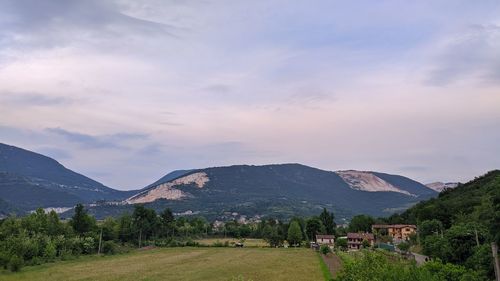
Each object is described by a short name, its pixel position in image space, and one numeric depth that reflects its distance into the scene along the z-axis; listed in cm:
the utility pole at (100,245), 9291
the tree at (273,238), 12150
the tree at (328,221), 13950
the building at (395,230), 13338
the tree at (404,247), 8510
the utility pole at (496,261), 3001
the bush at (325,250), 9272
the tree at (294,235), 12092
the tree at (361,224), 14950
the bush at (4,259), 6003
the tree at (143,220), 11972
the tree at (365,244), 10502
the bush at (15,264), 5891
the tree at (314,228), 13388
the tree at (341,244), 10866
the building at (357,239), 11850
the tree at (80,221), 10419
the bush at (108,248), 9494
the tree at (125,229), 11762
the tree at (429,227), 8194
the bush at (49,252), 7550
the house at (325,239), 12556
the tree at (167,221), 13312
